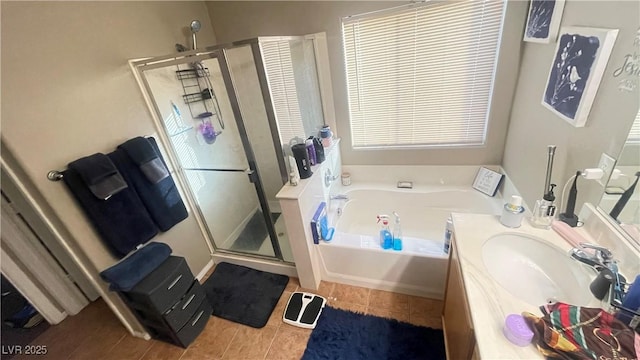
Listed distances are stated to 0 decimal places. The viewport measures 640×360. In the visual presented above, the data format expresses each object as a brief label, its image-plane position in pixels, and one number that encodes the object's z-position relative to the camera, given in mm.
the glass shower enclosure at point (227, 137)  1511
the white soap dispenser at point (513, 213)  1118
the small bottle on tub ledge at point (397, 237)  1729
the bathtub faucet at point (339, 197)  2260
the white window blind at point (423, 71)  1791
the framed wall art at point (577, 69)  989
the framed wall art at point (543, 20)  1273
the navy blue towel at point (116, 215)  1355
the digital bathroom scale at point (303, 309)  1723
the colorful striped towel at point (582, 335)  628
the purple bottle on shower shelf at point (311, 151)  1788
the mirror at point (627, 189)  874
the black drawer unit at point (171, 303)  1464
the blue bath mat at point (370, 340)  1478
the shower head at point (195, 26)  1841
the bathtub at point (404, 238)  1713
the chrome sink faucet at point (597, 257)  827
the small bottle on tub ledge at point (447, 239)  1600
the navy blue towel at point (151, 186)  1569
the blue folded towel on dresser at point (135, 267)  1428
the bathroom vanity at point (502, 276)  787
